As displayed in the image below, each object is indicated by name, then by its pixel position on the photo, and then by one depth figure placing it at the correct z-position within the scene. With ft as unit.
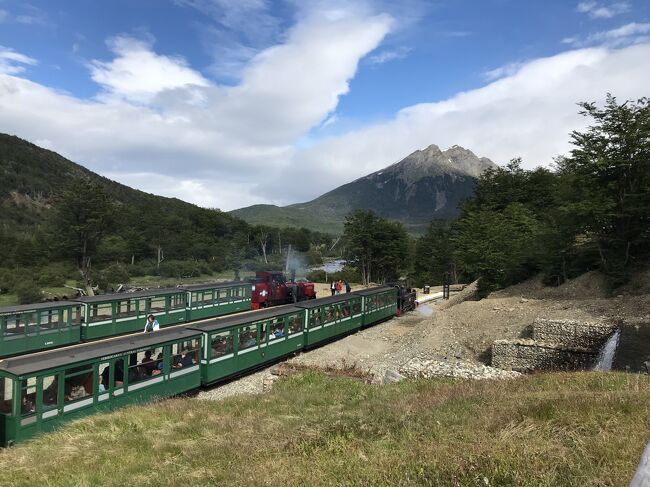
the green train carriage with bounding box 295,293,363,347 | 74.64
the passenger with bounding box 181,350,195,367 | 50.61
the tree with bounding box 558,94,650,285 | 83.46
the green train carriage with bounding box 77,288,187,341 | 71.10
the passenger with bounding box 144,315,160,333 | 71.10
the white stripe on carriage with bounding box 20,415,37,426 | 34.27
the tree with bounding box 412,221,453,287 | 257.48
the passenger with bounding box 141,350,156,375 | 45.83
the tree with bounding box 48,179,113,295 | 165.17
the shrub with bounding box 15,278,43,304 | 126.11
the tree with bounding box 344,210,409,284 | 206.58
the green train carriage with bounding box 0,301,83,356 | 60.29
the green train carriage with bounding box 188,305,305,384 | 53.62
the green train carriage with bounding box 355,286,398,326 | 96.77
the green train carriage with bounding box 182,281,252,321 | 90.53
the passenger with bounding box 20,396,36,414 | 34.50
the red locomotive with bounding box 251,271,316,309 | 107.24
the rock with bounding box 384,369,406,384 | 47.16
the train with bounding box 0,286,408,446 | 34.81
